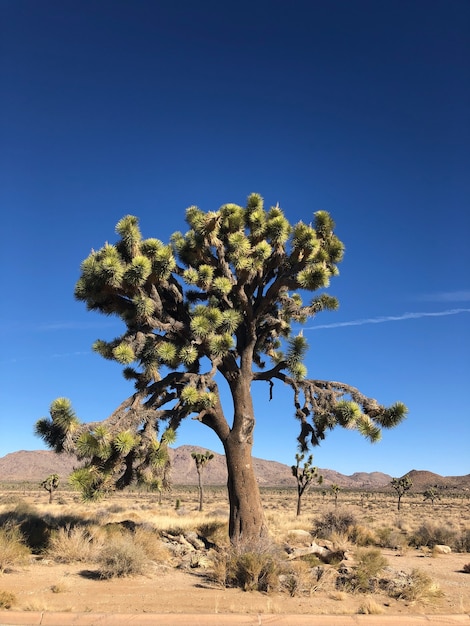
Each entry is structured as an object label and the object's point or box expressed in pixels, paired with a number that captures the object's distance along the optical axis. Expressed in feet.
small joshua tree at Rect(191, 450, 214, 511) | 123.37
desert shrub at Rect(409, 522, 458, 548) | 55.86
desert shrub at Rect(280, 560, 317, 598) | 27.45
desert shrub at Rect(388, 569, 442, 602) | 27.62
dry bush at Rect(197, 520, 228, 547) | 45.58
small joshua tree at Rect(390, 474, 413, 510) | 162.20
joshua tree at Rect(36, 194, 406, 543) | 36.42
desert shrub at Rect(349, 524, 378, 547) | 53.16
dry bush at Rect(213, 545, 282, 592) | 27.84
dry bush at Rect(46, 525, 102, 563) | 34.78
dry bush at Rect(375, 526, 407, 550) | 53.18
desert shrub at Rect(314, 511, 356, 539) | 55.31
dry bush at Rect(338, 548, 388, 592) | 29.07
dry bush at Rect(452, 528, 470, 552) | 53.36
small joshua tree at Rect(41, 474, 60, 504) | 128.98
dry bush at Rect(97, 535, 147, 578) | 30.12
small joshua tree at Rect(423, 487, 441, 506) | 184.98
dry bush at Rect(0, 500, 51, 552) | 38.29
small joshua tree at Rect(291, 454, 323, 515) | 100.42
